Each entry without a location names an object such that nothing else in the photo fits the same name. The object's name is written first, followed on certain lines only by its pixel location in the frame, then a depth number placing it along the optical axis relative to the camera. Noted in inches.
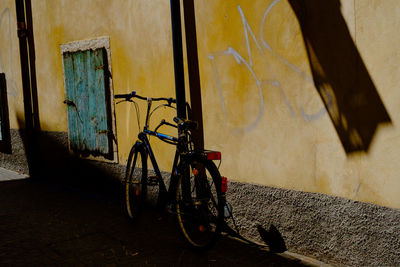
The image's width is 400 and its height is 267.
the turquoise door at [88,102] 246.2
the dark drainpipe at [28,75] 305.9
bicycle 152.5
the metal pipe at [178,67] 185.9
